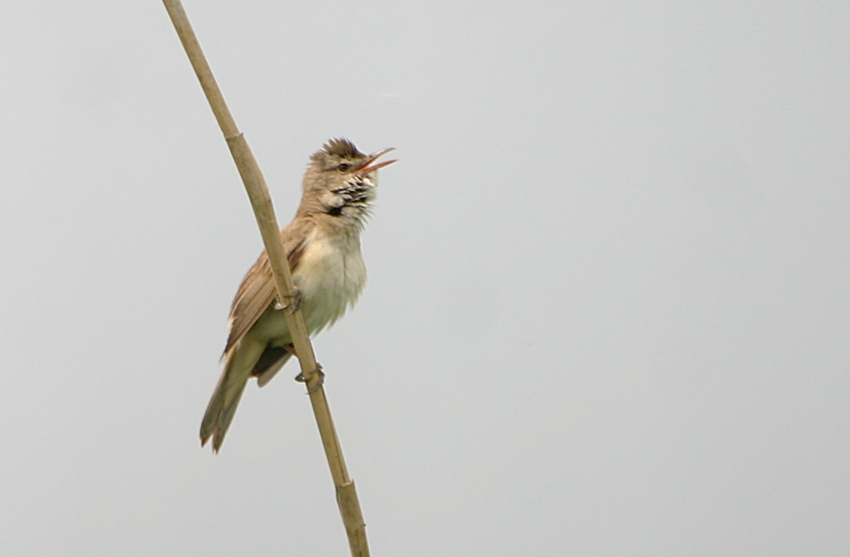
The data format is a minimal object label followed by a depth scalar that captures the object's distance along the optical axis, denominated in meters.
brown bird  7.51
